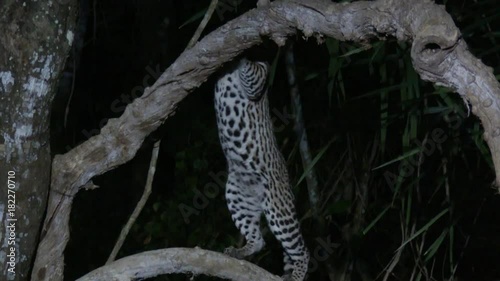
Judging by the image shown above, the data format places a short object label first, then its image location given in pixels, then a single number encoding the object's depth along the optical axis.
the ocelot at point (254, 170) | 9.03
